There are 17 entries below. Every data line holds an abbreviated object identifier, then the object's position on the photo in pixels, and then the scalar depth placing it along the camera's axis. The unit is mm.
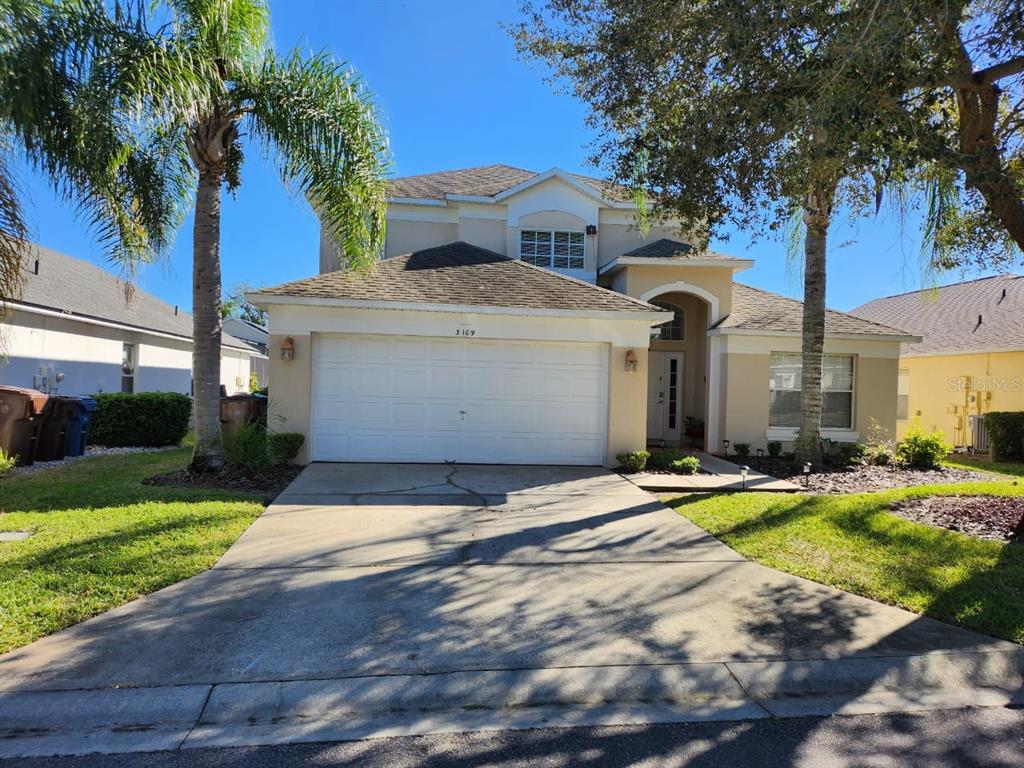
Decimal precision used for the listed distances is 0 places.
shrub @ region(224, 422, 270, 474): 10102
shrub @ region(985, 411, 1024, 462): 15359
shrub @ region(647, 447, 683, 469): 11875
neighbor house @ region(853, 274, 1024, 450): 17938
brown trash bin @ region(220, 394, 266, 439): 11711
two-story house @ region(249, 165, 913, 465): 11641
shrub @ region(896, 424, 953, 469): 12891
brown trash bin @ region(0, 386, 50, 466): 10750
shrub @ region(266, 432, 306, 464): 10805
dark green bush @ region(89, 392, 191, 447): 14375
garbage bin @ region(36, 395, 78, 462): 11742
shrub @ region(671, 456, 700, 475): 11445
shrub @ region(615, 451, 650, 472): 11641
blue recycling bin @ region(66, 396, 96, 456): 12430
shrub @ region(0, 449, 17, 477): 9921
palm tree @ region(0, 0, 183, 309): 7172
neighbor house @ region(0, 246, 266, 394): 15102
